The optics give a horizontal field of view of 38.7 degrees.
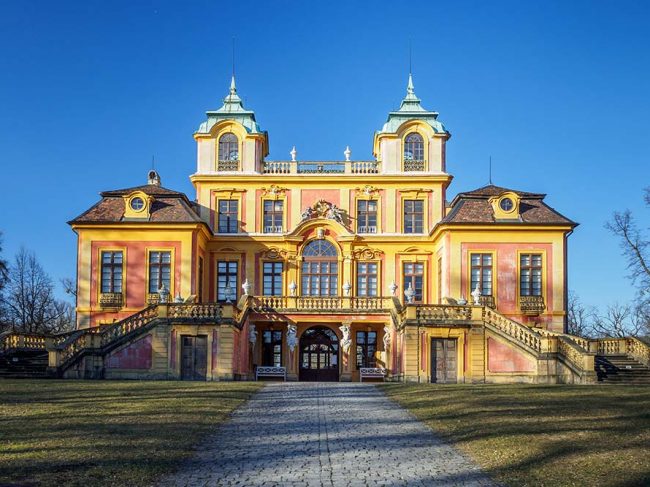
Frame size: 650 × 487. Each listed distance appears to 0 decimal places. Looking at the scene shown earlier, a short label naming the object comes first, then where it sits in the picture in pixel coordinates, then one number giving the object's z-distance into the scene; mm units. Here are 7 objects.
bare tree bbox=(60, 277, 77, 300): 69244
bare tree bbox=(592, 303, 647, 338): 63344
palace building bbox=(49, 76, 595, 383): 34656
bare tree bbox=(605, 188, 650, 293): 43406
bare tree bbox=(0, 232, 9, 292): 48500
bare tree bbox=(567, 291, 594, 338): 73688
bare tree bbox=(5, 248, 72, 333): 57469
